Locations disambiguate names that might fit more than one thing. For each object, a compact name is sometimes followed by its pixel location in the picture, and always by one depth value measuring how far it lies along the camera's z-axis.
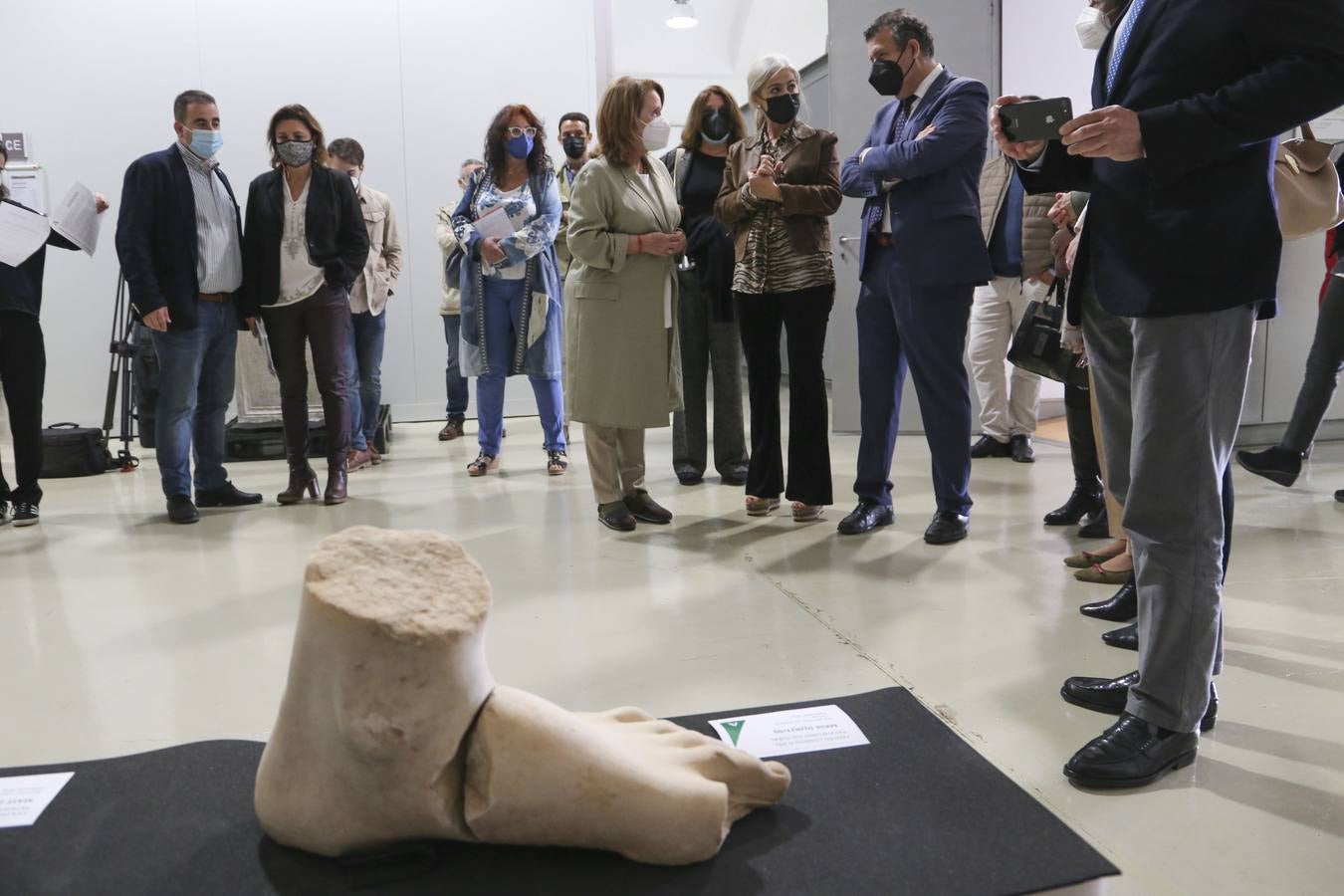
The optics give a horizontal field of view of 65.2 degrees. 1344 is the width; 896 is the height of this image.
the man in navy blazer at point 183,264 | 3.81
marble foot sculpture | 1.27
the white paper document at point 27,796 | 1.53
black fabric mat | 1.34
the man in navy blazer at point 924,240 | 3.08
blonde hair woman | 3.36
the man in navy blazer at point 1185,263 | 1.52
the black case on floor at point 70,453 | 5.09
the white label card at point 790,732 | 1.74
